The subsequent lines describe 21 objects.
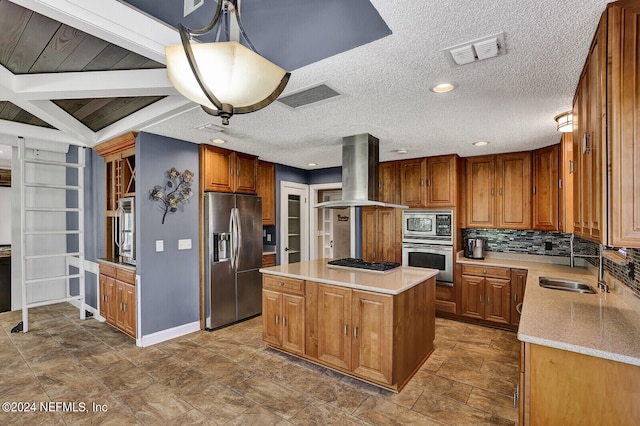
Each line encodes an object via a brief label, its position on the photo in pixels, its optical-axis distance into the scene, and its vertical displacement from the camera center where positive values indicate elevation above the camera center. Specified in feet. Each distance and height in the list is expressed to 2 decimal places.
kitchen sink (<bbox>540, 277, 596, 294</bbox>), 8.95 -2.24
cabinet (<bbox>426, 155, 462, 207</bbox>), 14.14 +1.39
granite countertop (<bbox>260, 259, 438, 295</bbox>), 8.50 -1.96
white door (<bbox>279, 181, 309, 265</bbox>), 17.42 -0.59
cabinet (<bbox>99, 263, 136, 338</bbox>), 11.68 -3.29
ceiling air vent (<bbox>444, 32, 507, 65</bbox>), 5.08 +2.70
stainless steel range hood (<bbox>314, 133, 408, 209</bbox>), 11.07 +1.42
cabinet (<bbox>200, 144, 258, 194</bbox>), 13.05 +1.83
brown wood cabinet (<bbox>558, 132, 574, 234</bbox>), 9.16 +0.80
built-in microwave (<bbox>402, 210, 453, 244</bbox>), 14.23 -0.67
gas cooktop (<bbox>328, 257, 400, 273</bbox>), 10.40 -1.84
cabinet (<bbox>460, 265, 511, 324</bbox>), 12.81 -3.39
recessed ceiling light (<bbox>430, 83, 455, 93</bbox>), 6.82 +2.69
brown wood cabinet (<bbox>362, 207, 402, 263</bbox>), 15.74 -1.14
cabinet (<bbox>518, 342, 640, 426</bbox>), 4.66 -2.75
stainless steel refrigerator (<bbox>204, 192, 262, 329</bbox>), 12.94 -1.93
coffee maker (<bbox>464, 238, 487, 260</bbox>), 14.29 -1.69
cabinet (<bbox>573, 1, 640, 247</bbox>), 4.17 +1.16
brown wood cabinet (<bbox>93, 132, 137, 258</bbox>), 12.31 +1.53
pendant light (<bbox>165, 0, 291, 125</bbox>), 3.36 +1.56
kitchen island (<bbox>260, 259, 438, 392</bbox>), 8.30 -3.09
